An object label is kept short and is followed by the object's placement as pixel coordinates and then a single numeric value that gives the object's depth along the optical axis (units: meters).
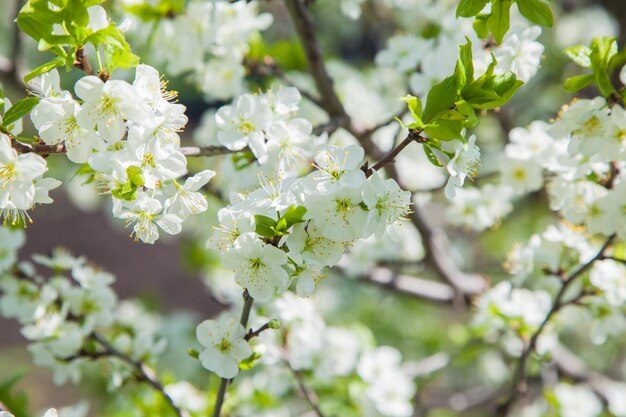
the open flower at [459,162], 1.02
